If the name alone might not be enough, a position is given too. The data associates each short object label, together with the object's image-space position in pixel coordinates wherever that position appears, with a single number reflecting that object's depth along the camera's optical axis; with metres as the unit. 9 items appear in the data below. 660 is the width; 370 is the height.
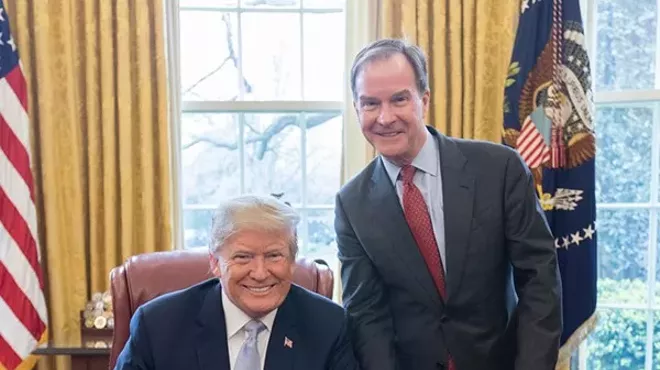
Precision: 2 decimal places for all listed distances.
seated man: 1.48
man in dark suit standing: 1.47
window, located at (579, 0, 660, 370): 2.75
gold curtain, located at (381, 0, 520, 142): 2.43
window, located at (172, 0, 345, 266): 2.78
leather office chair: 1.78
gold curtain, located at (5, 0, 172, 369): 2.39
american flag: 2.27
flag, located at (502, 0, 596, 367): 2.29
